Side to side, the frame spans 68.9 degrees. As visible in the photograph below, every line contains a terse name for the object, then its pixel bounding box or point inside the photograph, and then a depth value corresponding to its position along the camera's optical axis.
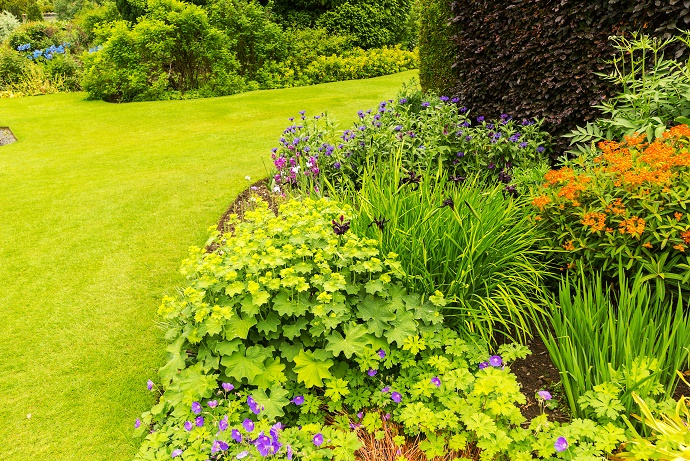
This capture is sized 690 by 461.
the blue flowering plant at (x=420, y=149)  4.47
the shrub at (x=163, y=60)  10.48
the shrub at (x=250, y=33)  11.62
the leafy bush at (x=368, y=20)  14.28
